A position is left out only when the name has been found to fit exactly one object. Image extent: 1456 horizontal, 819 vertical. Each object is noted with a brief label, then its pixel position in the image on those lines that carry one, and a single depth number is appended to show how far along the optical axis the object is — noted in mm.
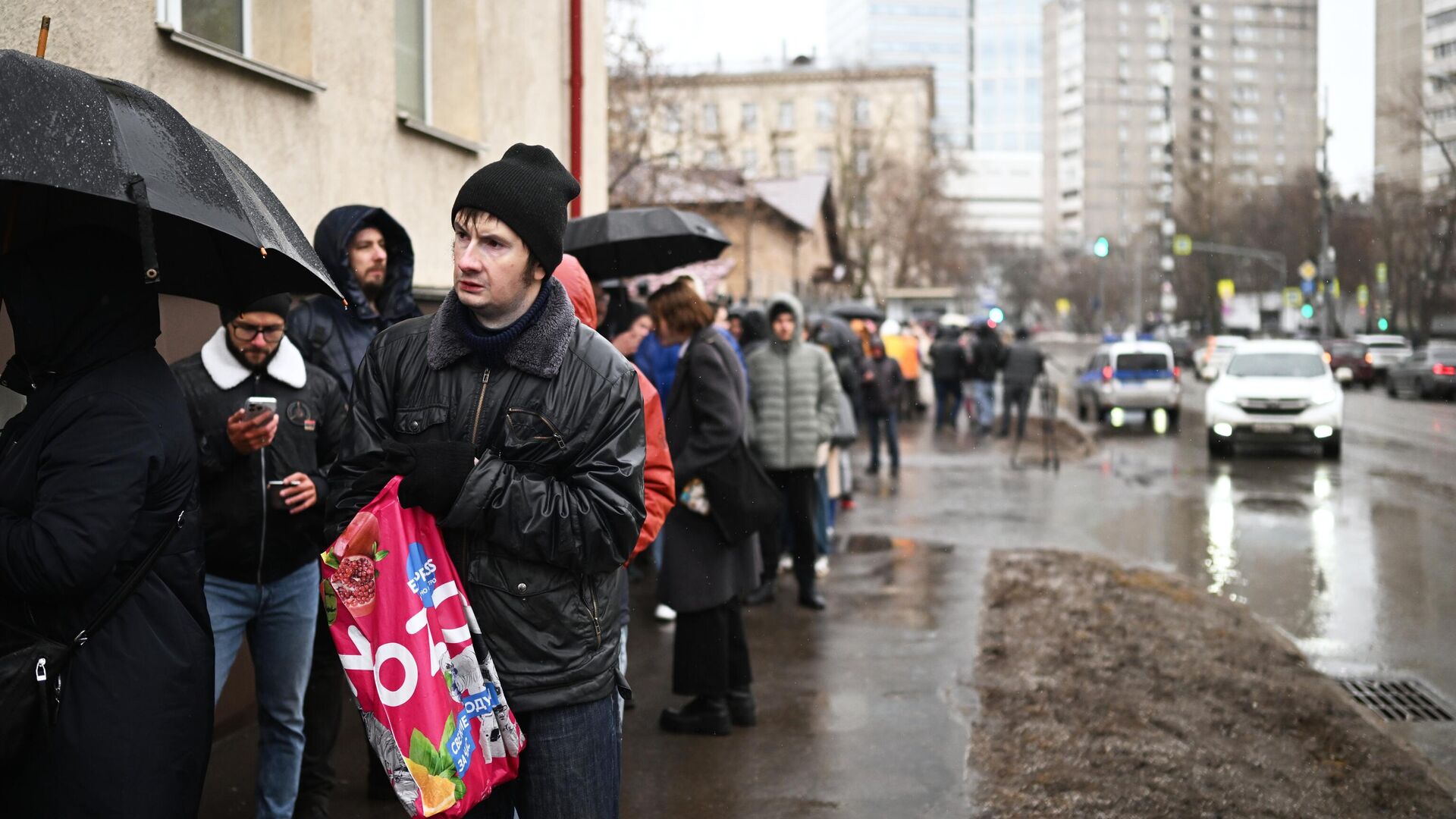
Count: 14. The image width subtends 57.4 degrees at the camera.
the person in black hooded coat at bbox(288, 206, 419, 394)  4992
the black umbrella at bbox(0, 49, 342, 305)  2605
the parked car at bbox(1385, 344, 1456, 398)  35344
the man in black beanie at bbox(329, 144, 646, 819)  2814
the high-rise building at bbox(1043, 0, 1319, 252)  162375
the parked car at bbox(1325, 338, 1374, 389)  43125
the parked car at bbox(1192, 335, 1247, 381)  46459
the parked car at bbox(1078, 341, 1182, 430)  25656
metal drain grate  6590
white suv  19312
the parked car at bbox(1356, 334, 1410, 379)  44812
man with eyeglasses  4148
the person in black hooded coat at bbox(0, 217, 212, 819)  2664
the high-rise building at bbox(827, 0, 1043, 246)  176375
